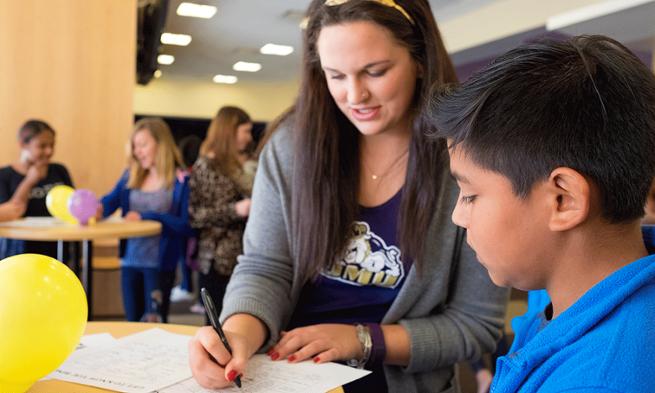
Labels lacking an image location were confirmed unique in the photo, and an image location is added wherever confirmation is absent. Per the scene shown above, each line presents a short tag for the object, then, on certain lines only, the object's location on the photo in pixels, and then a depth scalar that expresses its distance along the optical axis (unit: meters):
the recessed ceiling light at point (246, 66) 10.84
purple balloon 2.96
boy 0.63
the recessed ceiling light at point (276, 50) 9.27
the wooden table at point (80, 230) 2.75
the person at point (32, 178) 3.47
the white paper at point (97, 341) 1.05
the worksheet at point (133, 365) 0.90
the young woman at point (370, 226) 1.16
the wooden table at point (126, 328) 1.14
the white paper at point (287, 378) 0.88
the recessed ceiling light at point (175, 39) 8.28
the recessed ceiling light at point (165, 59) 9.89
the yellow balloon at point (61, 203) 3.01
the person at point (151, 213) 3.51
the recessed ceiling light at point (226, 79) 12.20
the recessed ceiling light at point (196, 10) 6.83
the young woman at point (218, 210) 3.38
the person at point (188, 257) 3.74
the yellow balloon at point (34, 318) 0.76
